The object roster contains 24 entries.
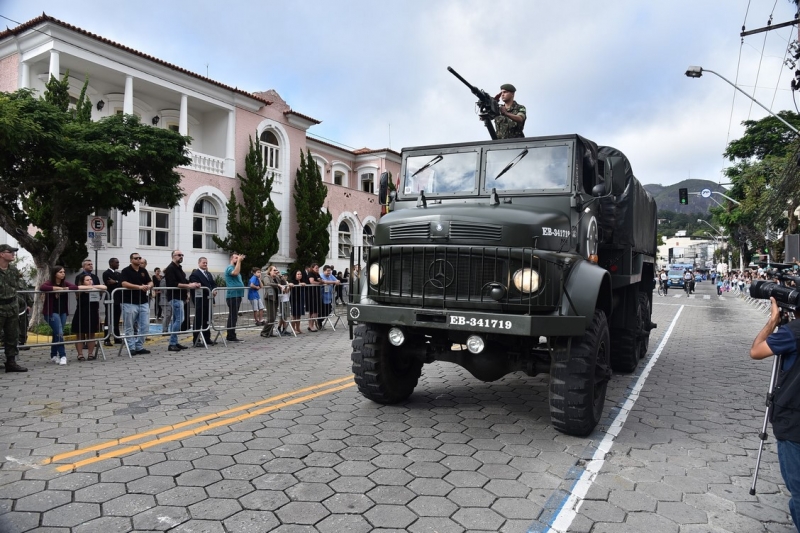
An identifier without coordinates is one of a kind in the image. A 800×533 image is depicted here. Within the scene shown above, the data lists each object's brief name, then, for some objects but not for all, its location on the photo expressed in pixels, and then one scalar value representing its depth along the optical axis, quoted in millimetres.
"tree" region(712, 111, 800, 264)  24203
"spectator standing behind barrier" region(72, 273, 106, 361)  9266
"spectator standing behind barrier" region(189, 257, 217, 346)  10852
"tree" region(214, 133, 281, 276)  21575
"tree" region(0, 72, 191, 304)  11242
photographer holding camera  3102
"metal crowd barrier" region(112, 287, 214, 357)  9602
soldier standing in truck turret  6887
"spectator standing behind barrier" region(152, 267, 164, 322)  11015
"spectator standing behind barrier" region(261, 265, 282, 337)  12586
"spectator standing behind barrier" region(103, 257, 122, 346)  9617
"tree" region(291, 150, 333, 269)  24609
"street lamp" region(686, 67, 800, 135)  18547
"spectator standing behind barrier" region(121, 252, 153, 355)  9805
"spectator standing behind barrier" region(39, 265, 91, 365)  8812
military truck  4711
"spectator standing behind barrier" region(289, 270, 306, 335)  13391
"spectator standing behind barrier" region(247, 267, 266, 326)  12953
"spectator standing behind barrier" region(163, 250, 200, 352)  10344
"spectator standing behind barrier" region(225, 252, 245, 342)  11664
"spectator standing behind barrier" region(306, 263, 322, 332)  13961
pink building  17078
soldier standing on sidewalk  7844
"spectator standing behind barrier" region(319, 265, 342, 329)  14742
